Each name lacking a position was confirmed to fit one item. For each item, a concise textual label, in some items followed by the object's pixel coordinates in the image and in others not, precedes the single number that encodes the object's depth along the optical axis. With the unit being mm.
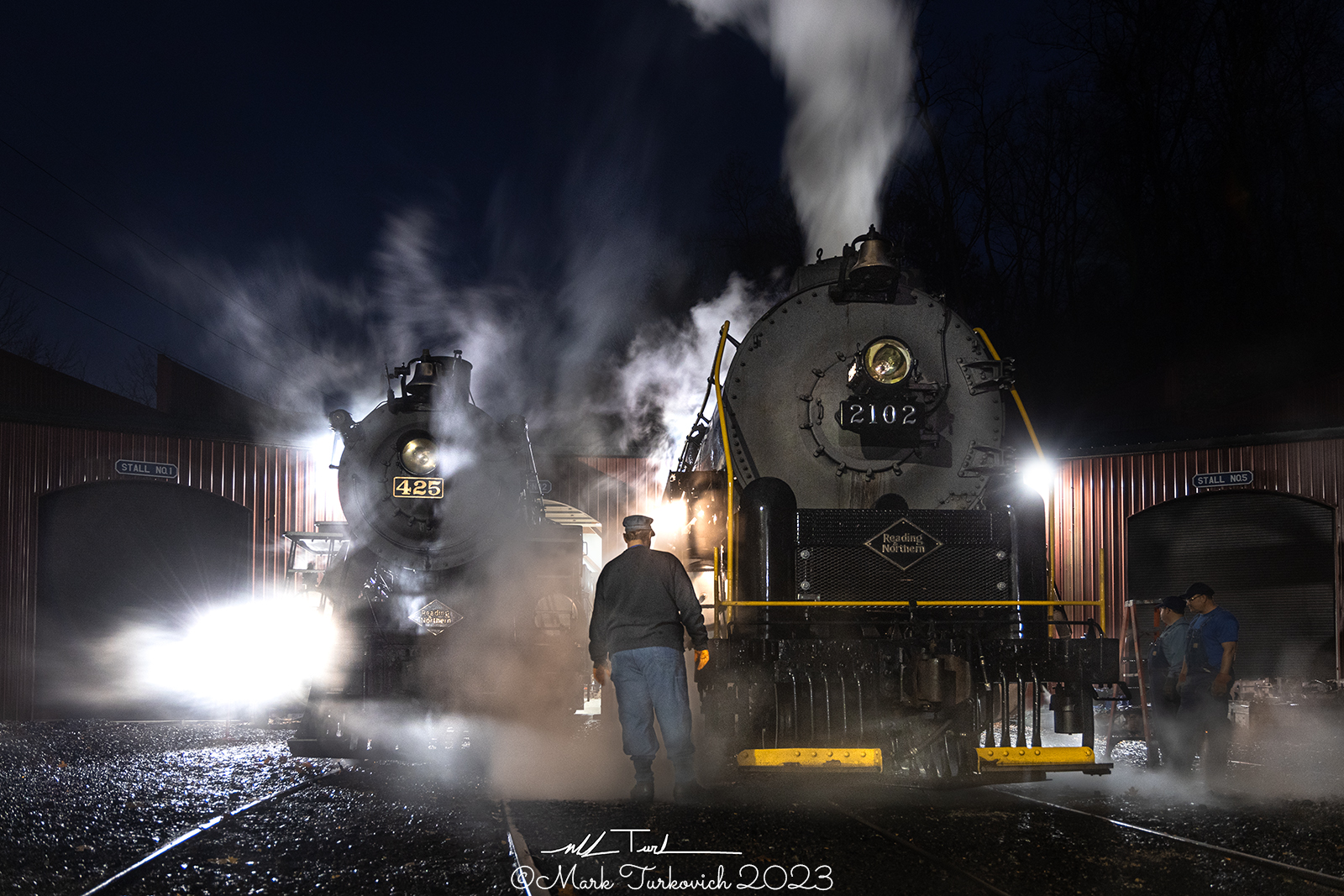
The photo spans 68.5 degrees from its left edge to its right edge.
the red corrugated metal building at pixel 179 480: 12930
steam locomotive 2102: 5641
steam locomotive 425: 8109
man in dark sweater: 5582
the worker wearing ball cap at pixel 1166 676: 7389
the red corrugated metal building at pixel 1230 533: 12633
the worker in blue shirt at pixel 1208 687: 6863
